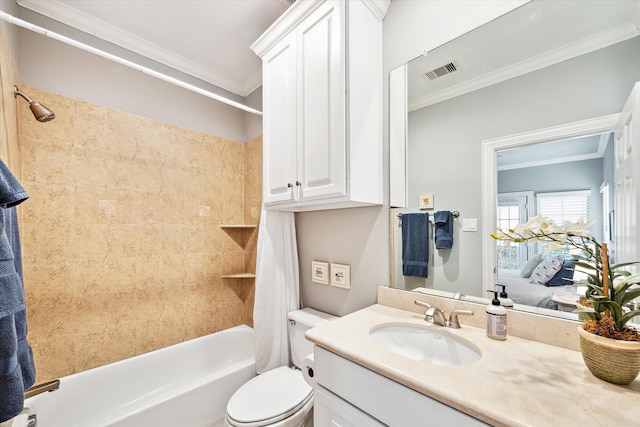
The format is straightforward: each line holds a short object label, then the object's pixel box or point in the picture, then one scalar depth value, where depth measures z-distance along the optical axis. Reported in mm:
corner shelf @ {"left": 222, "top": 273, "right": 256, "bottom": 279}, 2236
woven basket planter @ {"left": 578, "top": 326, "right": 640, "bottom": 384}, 599
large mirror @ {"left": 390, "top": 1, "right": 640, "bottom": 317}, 823
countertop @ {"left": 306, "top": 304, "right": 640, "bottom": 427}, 537
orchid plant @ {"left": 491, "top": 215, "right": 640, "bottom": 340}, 637
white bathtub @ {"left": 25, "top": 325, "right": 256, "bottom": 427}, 1347
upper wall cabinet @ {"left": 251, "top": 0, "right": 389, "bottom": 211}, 1164
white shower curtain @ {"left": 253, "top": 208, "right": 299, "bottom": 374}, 1654
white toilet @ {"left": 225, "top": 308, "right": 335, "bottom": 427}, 1161
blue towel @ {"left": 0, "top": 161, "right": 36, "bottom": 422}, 688
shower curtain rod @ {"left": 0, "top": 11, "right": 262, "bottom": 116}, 1050
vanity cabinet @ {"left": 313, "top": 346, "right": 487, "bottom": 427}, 640
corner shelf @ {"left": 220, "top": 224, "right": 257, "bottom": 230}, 2275
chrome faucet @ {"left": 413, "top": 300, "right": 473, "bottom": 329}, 1013
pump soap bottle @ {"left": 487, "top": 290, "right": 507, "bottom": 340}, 899
